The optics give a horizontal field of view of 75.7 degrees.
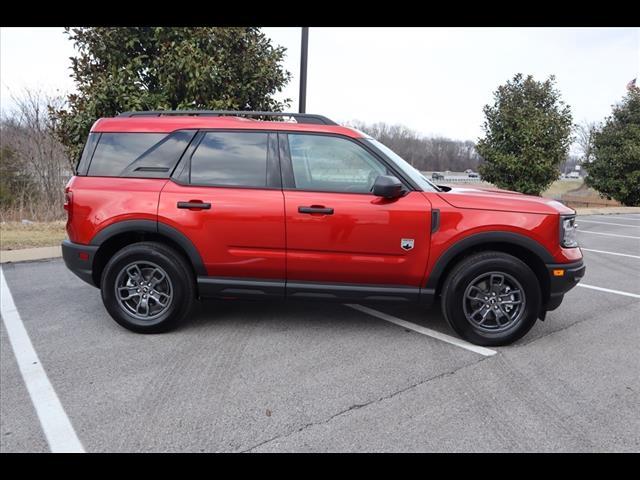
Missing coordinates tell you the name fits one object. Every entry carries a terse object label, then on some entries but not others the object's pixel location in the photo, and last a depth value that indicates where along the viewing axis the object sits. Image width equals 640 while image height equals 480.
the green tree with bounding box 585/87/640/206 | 21.89
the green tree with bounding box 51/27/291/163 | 6.43
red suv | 3.35
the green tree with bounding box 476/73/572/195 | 15.86
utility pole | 7.03
